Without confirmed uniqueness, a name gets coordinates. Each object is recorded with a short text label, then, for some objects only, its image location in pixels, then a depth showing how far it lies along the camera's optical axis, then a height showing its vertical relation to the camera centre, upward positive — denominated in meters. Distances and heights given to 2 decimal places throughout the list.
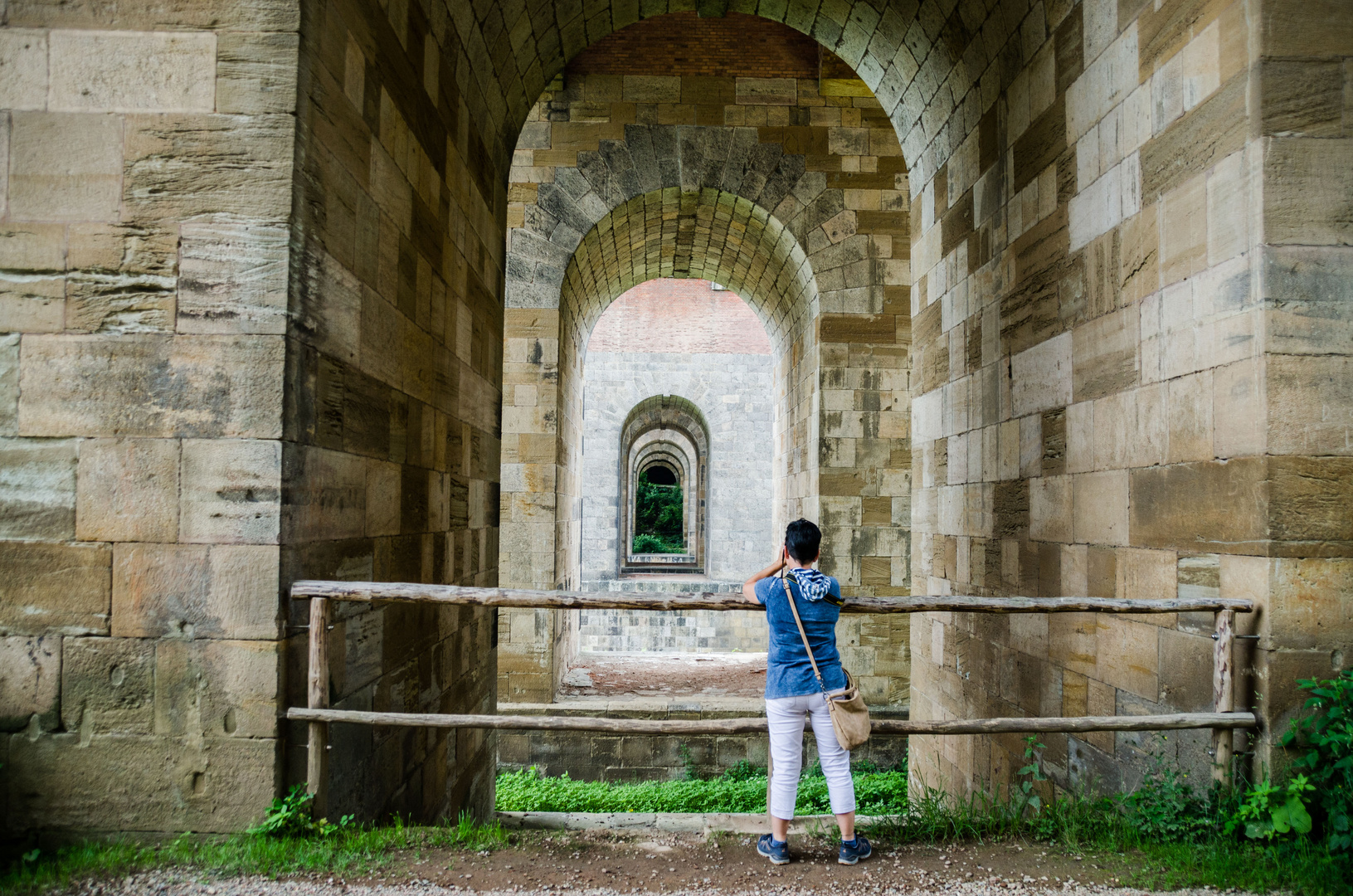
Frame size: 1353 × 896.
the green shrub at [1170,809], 2.77 -1.13
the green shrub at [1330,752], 2.48 -0.83
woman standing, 2.72 -0.66
